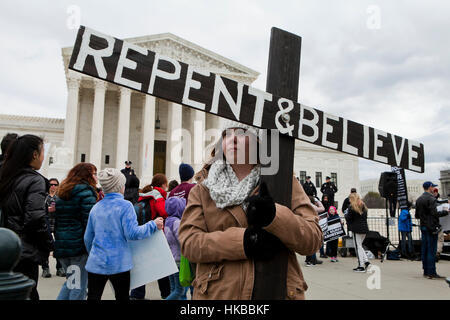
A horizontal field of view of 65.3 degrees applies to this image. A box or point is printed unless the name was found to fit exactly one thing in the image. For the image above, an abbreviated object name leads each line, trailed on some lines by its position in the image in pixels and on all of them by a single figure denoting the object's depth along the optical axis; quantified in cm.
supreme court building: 3303
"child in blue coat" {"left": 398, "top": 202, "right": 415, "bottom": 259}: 1042
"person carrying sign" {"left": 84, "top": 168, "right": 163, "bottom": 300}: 353
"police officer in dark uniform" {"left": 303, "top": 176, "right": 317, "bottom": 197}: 1428
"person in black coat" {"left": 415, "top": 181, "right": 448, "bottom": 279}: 748
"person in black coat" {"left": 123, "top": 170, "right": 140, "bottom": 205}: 693
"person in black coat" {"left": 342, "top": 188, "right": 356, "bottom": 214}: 1065
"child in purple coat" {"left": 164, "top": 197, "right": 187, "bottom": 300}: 514
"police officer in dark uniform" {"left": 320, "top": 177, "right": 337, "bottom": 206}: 1564
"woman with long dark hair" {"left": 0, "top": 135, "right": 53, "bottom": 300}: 292
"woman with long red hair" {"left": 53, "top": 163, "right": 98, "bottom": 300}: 405
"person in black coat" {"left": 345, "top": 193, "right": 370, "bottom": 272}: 811
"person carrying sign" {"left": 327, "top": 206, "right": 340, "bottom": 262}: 992
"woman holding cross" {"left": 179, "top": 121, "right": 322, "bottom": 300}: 170
